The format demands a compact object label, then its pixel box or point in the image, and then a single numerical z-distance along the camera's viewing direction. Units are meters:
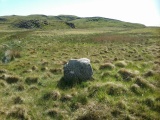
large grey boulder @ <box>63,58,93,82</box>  9.01
